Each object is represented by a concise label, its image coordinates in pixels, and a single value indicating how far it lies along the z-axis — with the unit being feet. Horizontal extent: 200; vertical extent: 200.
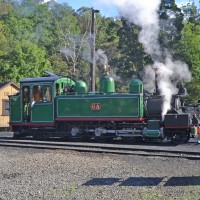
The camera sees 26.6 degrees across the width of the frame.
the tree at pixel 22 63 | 139.44
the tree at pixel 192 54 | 105.50
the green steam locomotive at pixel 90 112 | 58.90
